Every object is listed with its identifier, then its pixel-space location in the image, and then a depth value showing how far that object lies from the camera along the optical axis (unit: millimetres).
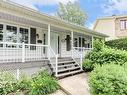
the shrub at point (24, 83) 4474
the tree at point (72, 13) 22007
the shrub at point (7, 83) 4204
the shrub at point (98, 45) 6807
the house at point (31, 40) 4786
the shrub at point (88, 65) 6778
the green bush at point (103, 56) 6389
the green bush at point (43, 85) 4204
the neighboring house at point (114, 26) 14192
